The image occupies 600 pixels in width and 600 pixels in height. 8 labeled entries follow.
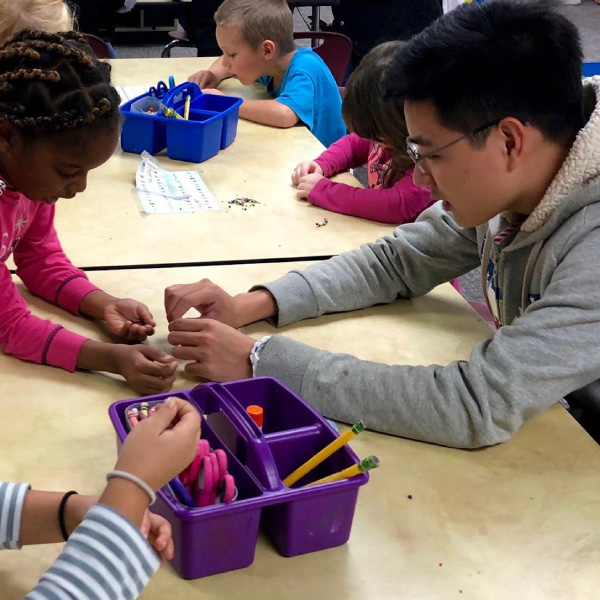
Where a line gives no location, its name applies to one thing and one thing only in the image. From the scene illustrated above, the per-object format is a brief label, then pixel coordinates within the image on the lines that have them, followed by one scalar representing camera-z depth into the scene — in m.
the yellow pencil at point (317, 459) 0.78
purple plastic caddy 0.72
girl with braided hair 1.03
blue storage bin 1.81
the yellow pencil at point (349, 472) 0.74
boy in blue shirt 2.27
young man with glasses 0.93
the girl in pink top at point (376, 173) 1.51
